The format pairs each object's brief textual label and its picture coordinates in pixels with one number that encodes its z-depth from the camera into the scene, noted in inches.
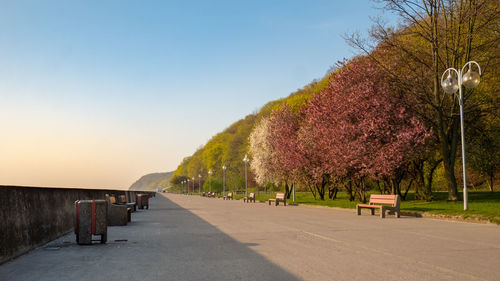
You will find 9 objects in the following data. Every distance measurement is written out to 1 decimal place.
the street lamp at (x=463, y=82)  716.0
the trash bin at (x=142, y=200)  1208.8
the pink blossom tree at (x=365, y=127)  1051.3
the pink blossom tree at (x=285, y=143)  1514.8
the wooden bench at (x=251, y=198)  1691.9
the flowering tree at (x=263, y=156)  2026.3
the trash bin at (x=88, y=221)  404.2
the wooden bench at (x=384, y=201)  739.8
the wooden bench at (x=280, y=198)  1331.2
